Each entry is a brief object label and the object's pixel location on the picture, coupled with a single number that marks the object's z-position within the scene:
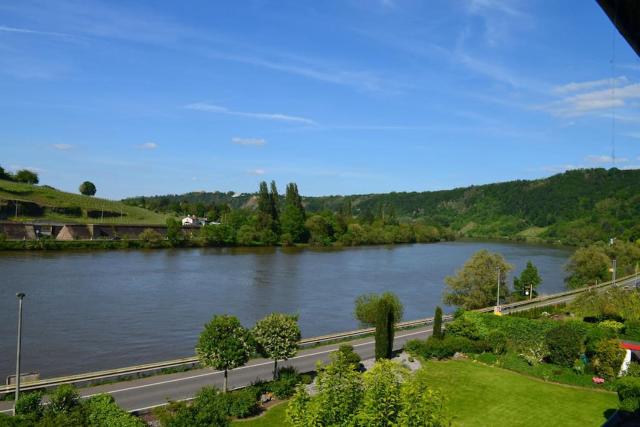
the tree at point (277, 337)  22.59
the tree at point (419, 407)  10.82
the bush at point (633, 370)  24.09
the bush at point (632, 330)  29.91
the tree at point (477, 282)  44.97
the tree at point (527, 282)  52.03
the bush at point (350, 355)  24.55
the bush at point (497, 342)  28.86
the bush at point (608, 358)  25.06
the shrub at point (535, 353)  27.22
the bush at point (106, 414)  15.37
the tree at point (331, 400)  11.36
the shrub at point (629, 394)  19.11
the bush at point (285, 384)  21.22
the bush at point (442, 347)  28.27
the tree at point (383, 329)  26.48
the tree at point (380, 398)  10.99
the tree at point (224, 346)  20.80
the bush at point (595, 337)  26.66
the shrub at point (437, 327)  29.95
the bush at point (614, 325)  31.20
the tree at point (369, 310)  37.09
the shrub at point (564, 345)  26.62
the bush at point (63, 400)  16.25
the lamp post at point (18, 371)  18.10
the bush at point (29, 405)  16.44
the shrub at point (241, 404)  19.20
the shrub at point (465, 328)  30.41
